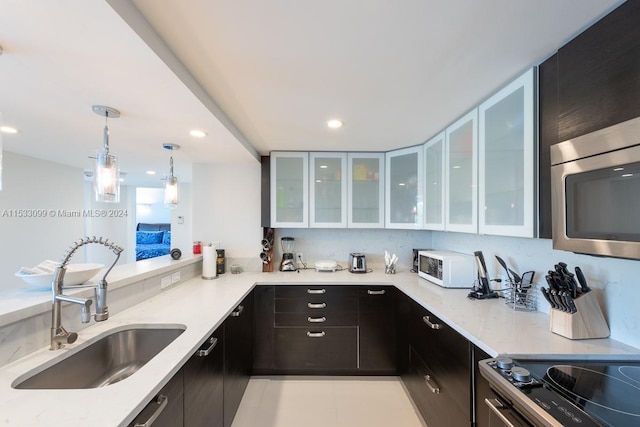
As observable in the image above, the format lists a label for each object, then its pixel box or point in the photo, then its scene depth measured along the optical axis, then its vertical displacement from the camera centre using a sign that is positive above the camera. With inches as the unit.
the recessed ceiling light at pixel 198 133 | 77.2 +24.0
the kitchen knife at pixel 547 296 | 52.5 -14.0
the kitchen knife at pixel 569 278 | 50.7 -10.5
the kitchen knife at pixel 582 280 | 50.8 -10.6
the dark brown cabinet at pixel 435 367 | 55.4 -35.1
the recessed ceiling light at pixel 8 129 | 77.3 +24.7
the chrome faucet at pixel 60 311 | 47.4 -16.3
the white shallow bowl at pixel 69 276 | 54.0 -11.6
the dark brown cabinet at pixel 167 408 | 35.4 -26.4
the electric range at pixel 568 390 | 31.4 -21.6
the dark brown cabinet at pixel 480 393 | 46.5 -29.7
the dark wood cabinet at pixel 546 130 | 49.2 +16.3
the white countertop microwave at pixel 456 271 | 87.0 -15.8
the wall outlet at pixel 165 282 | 84.4 -19.4
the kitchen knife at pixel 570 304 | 49.4 -14.5
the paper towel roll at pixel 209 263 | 105.3 -16.8
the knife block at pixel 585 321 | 49.4 -17.6
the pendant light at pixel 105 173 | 60.0 +9.7
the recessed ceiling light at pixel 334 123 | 81.3 +28.4
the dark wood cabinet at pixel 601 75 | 35.9 +20.8
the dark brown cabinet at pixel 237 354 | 70.1 -38.4
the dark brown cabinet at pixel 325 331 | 100.5 -39.8
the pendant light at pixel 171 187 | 91.9 +10.2
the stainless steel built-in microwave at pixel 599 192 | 33.9 +4.0
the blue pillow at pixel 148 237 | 232.2 -15.9
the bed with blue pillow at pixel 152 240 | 231.1 -18.4
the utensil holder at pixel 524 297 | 66.6 -18.2
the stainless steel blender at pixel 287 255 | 119.6 -15.9
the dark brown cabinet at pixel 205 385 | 48.5 -32.3
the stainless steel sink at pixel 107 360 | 44.8 -26.3
